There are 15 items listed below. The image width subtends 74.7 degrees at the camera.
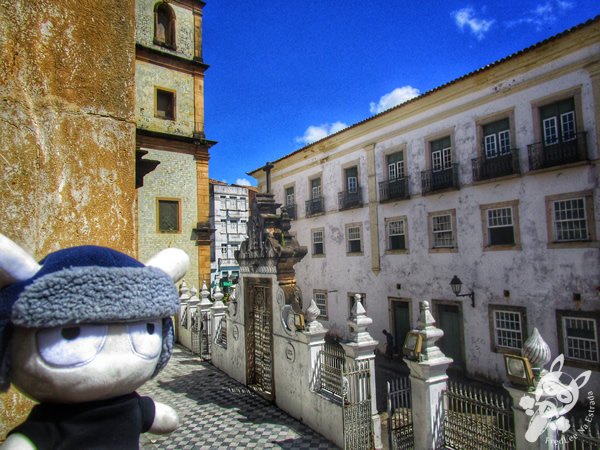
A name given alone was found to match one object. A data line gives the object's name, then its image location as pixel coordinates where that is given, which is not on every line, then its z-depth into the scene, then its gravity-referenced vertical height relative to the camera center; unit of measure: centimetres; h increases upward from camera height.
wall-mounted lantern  1313 -128
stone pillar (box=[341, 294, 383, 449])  679 -170
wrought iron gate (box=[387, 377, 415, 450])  592 -281
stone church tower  1759 +612
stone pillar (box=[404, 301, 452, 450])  542 -193
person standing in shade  1541 -372
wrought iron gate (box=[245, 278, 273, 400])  934 -199
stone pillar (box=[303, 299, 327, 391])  776 -171
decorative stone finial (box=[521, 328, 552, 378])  409 -111
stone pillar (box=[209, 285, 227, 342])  1225 -177
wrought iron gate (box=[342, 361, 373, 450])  668 -264
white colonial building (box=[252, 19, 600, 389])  1093 +139
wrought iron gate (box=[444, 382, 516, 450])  462 -230
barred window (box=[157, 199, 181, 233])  1770 +200
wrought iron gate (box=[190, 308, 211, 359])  1320 -260
